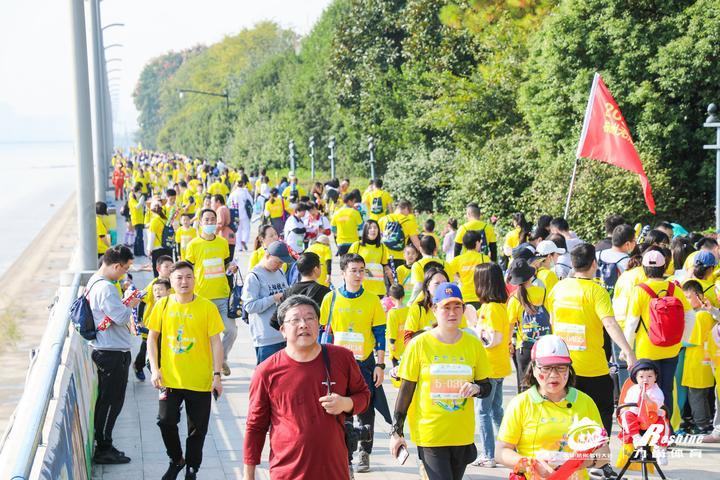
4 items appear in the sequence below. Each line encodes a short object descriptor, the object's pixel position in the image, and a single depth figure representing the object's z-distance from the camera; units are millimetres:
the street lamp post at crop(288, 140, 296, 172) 51328
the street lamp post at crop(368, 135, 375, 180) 39219
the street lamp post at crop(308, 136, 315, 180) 50500
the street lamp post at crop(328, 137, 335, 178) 45469
